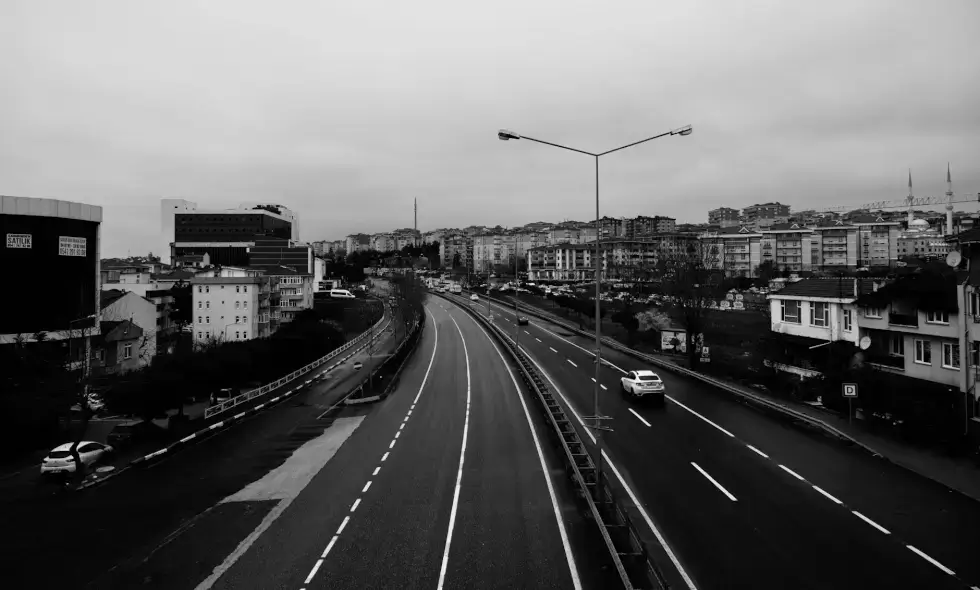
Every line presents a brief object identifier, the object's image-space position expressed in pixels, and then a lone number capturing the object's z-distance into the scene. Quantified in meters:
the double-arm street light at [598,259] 14.03
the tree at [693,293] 36.62
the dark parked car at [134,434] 21.29
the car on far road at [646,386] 25.33
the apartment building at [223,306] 60.69
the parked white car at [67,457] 17.45
